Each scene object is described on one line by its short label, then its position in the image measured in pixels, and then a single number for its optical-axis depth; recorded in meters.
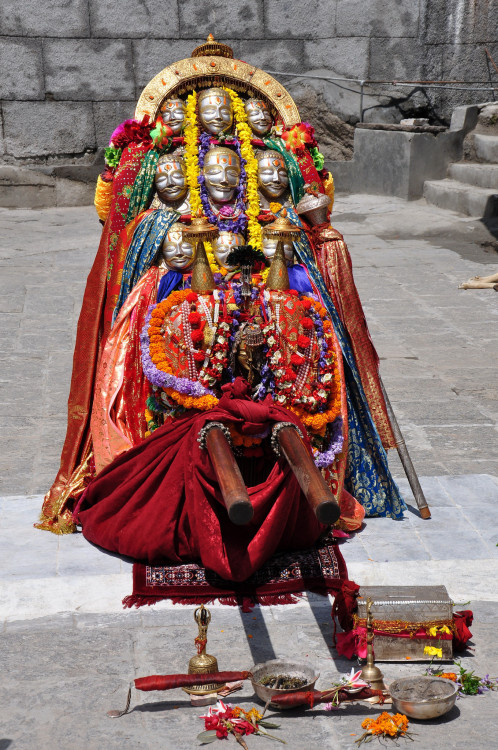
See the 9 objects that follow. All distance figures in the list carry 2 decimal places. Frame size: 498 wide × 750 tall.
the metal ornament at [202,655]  7.49
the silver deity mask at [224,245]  10.01
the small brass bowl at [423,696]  7.02
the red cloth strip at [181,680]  7.37
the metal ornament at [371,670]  7.46
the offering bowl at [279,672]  7.21
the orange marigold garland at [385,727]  6.91
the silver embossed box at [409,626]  7.92
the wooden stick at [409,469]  10.14
